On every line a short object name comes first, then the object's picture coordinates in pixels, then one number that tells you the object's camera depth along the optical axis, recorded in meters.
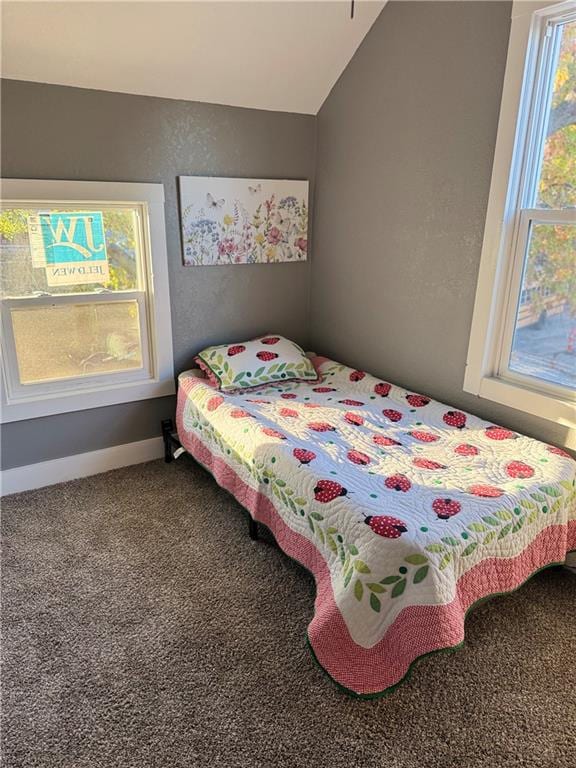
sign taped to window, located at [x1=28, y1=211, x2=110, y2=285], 2.49
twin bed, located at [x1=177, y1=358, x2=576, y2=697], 1.54
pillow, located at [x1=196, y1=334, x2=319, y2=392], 2.79
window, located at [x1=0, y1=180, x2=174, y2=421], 2.46
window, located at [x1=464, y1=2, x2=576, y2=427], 1.99
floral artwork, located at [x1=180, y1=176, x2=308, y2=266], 2.82
